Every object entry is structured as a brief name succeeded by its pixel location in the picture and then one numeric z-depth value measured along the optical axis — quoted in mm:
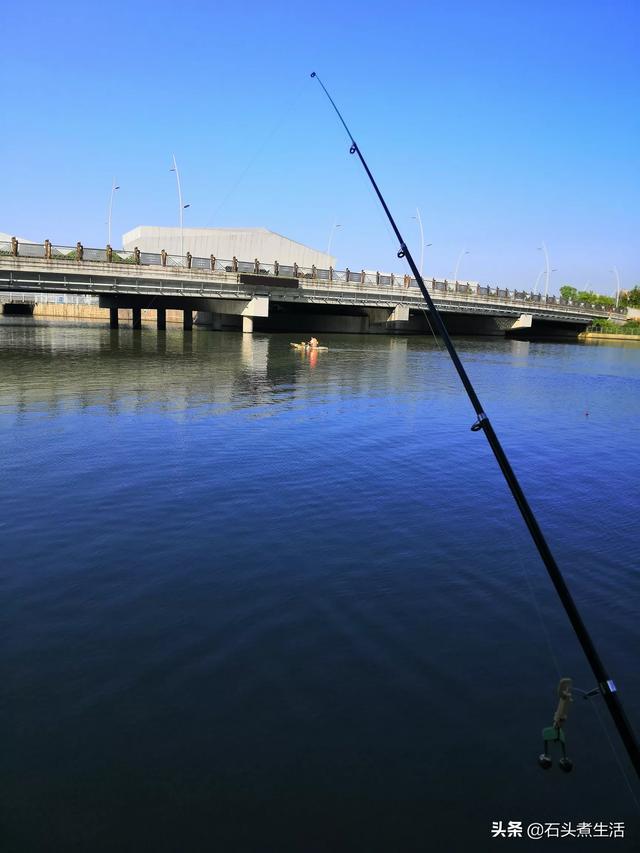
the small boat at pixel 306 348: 42206
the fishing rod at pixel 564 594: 3254
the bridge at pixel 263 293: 43188
